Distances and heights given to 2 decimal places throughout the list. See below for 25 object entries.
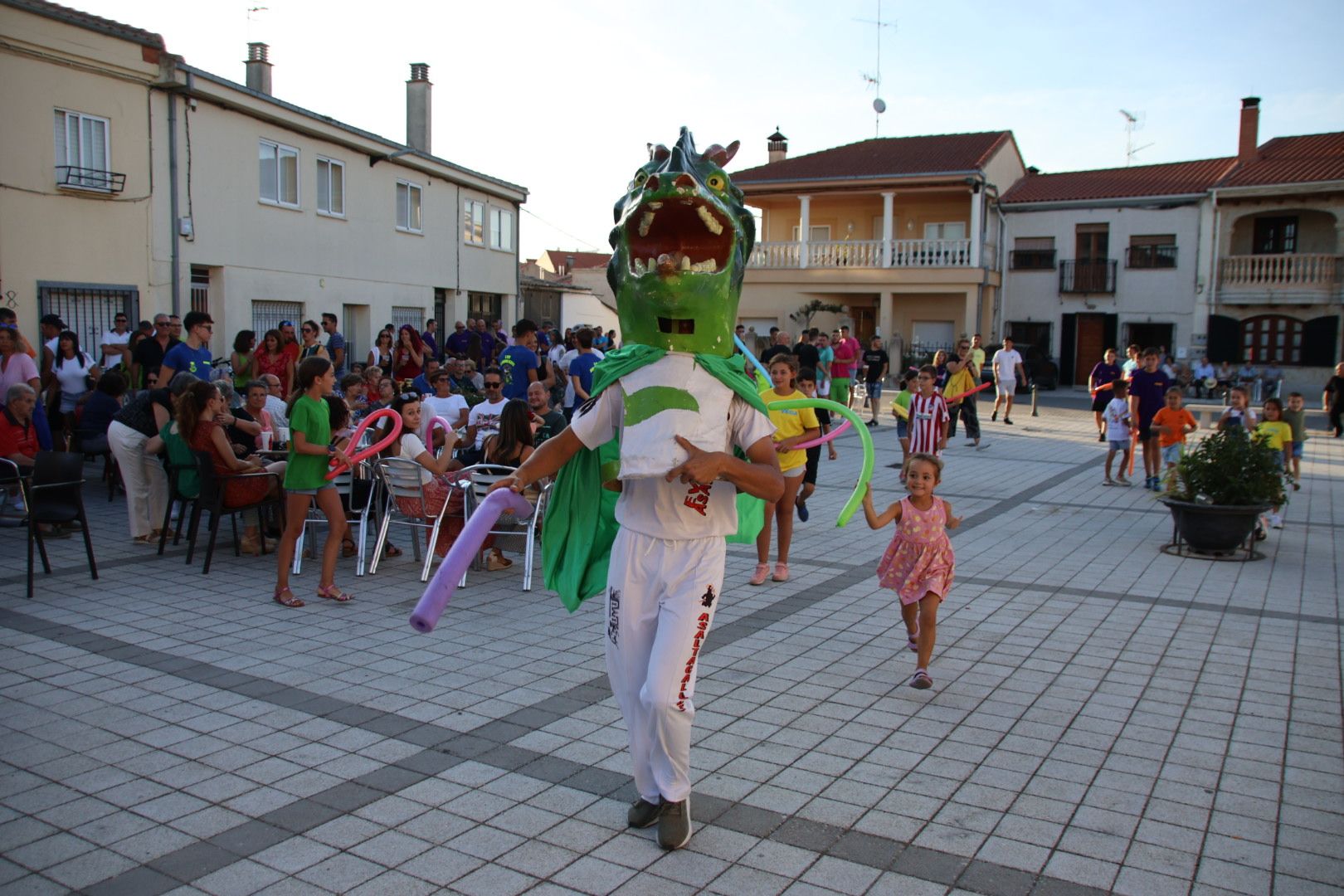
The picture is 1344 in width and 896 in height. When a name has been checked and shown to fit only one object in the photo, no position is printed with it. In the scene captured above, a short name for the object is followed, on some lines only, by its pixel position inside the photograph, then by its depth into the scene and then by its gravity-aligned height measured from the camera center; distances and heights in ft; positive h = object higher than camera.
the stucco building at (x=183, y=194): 48.03 +9.20
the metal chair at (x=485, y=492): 25.67 -3.51
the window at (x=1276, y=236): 104.88 +14.52
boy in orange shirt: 39.29 -2.03
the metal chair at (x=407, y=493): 26.25 -3.56
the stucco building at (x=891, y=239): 104.99 +14.14
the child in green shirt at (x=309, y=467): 23.06 -2.55
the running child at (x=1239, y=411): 34.22 -1.29
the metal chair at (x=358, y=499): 26.94 -4.00
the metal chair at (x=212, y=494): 26.08 -3.62
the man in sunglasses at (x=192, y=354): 33.83 +0.00
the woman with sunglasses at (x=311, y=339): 44.96 +0.76
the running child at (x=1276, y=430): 35.24 -1.94
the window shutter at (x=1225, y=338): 104.78 +3.70
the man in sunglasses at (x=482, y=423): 29.66 -1.89
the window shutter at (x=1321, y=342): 100.22 +3.43
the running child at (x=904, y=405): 38.17 -1.52
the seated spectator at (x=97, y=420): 35.88 -2.40
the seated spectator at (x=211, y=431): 25.77 -1.97
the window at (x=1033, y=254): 113.19 +13.15
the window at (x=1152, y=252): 107.86 +12.96
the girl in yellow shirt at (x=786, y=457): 26.21 -2.38
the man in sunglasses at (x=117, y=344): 44.86 +0.36
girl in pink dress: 18.61 -3.52
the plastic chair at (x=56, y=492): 24.38 -3.47
